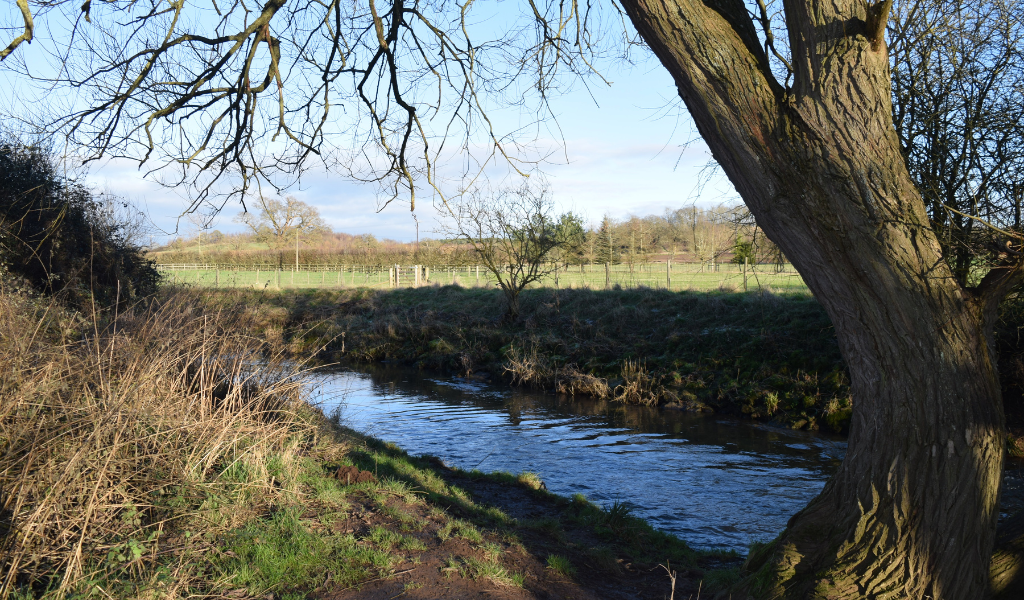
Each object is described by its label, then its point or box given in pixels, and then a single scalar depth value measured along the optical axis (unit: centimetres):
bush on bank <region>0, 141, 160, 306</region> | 1080
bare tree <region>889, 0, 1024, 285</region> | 608
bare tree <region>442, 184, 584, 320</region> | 2106
